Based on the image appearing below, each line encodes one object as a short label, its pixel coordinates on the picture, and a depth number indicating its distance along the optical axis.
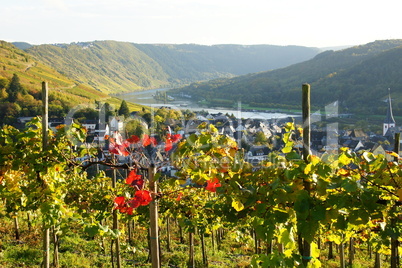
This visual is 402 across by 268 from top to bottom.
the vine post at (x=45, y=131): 4.38
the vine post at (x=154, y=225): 3.49
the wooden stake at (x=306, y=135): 2.87
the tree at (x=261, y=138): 31.97
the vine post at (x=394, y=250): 5.18
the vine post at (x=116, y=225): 7.44
